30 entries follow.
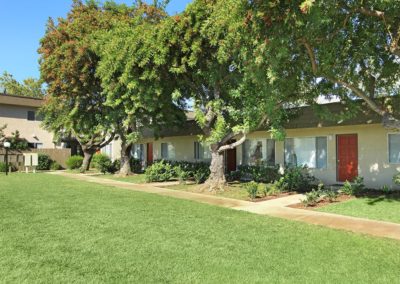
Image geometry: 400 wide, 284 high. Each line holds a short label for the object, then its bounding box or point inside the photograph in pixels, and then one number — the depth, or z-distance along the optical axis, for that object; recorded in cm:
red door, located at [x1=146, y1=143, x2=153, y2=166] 3015
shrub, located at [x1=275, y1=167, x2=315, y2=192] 1559
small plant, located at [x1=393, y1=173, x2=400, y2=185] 1285
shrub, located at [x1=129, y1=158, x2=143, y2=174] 2727
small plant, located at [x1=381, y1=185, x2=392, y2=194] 1414
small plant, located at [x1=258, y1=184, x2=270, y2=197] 1439
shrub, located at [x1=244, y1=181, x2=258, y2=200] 1375
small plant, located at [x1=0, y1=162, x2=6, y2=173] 2891
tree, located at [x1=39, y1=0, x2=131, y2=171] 2030
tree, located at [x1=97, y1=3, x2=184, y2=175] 1484
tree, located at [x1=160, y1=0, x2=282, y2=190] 1281
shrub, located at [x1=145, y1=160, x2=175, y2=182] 2044
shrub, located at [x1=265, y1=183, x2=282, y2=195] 1463
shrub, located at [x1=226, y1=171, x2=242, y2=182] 2016
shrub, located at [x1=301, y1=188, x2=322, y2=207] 1223
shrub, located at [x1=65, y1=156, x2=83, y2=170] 3234
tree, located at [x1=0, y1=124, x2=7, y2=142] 3180
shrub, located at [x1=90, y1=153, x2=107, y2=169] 3259
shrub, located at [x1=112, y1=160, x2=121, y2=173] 2783
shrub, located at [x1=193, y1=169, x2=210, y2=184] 1895
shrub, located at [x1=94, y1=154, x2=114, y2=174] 2703
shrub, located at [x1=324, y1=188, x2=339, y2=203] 1290
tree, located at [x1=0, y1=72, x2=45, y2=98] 5837
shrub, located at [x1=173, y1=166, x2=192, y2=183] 1905
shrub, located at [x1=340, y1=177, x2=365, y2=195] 1386
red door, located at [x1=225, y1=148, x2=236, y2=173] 2267
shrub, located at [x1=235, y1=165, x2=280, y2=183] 1822
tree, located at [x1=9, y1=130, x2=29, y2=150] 3250
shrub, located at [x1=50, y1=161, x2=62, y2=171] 3253
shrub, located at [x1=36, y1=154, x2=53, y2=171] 3186
